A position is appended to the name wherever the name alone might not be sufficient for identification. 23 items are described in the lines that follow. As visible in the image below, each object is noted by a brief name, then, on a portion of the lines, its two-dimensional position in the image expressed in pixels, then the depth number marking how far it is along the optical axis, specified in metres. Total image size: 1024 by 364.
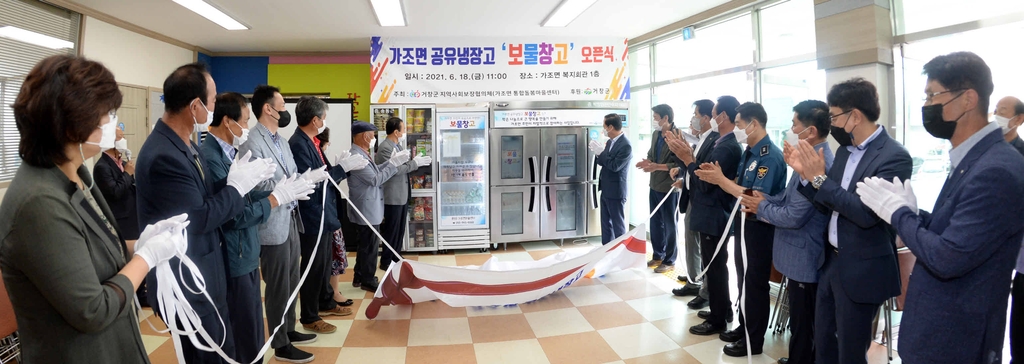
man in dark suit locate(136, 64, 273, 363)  1.61
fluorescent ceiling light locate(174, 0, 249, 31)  4.52
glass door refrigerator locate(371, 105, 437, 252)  5.56
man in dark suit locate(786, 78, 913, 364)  1.83
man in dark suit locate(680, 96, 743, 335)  3.12
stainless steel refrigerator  5.70
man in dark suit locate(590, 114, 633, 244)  4.93
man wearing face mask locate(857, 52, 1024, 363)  1.38
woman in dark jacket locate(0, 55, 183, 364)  1.03
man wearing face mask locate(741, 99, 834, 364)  2.25
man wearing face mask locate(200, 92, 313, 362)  2.00
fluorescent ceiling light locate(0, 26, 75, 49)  4.14
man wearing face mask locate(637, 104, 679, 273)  4.39
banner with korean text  5.70
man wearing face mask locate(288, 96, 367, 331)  3.21
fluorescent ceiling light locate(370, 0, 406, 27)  4.49
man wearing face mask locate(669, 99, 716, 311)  3.23
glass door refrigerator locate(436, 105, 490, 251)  5.66
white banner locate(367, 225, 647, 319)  3.37
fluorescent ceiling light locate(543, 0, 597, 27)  4.56
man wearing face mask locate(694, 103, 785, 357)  2.67
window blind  4.14
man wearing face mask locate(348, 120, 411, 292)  3.94
